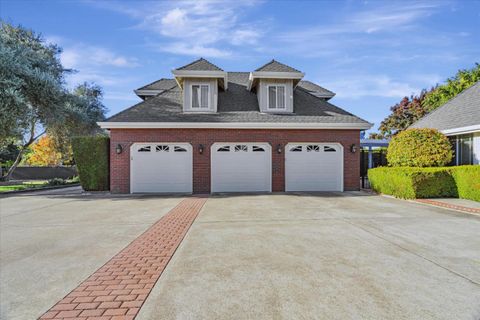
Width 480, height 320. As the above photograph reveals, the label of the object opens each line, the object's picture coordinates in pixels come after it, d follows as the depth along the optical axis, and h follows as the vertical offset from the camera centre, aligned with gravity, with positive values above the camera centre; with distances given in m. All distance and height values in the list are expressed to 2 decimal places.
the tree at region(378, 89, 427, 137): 30.06 +5.71
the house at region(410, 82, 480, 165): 10.55 +1.72
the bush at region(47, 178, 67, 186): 16.79 -1.35
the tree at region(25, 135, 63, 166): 30.16 +1.06
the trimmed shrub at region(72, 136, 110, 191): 11.70 +0.02
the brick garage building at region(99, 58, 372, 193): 11.47 +0.72
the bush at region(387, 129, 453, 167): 9.96 +0.44
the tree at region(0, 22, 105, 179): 11.70 +3.76
